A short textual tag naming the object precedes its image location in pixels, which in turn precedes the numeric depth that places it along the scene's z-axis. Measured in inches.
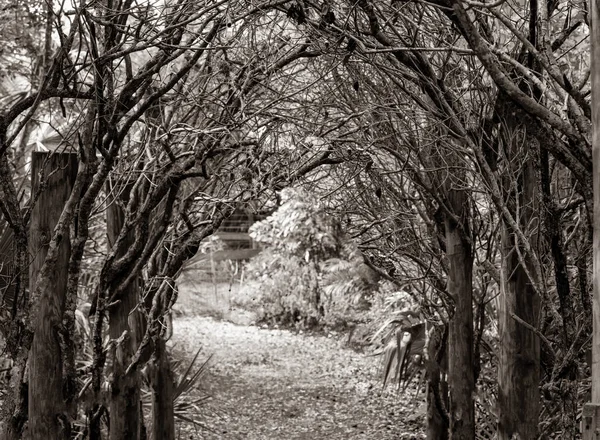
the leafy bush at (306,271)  573.9
